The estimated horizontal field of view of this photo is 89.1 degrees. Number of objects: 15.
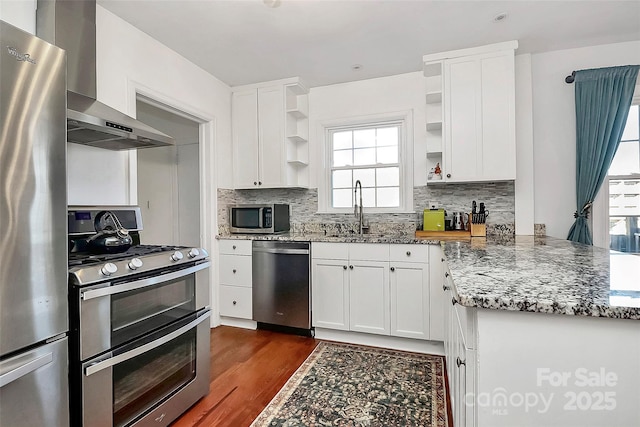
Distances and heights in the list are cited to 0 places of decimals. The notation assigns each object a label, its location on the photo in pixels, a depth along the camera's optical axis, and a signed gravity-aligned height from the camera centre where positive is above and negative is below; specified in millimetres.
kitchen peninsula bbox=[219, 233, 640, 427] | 835 -387
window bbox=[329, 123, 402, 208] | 3443 +513
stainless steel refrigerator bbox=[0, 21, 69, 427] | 1062 -63
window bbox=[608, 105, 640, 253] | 2713 +152
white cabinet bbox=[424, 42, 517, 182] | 2719 +837
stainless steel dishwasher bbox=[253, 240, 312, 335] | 3021 -686
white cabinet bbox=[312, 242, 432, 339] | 2688 -670
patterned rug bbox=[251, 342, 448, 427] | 1810 -1157
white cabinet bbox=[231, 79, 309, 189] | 3441 +846
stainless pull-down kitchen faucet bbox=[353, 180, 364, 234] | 3289 +4
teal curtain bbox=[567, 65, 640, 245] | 2641 +697
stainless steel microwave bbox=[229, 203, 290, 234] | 3318 -61
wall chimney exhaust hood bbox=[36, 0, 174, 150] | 1719 +821
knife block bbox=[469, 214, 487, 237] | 2855 -176
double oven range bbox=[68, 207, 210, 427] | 1330 -562
